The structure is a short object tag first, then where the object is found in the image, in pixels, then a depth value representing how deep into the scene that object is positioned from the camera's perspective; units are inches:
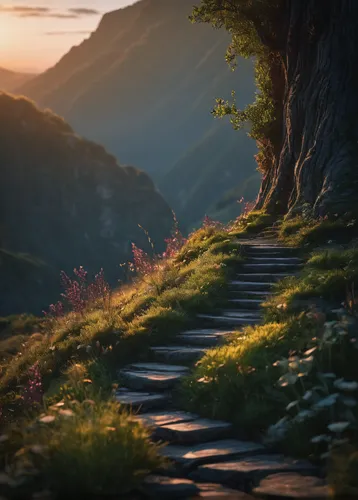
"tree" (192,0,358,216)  590.2
